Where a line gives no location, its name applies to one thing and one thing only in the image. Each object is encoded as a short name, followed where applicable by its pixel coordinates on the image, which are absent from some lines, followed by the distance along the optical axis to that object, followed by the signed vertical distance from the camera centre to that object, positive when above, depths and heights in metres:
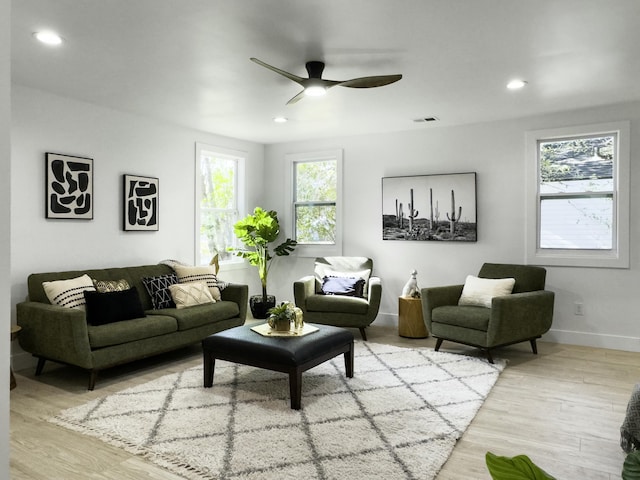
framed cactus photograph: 5.33 +0.37
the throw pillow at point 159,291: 4.46 -0.52
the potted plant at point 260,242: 5.96 -0.05
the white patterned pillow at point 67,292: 3.75 -0.44
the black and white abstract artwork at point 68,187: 4.11 +0.47
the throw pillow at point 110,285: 4.05 -0.42
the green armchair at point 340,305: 4.93 -0.72
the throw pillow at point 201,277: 4.82 -0.40
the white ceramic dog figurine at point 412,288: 5.23 -0.56
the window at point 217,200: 5.80 +0.51
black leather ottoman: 3.05 -0.78
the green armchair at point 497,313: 4.01 -0.68
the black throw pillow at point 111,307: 3.76 -0.58
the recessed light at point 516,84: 3.79 +1.29
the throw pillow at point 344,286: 5.21 -0.55
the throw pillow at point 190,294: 4.52 -0.56
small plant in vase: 3.48 -0.60
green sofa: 3.44 -0.75
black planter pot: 5.99 -0.87
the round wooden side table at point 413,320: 5.10 -0.90
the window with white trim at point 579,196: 4.61 +0.44
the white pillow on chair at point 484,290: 4.50 -0.51
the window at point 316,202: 6.24 +0.50
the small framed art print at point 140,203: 4.80 +0.38
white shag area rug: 2.36 -1.14
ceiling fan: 3.11 +1.08
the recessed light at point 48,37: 2.85 +1.27
